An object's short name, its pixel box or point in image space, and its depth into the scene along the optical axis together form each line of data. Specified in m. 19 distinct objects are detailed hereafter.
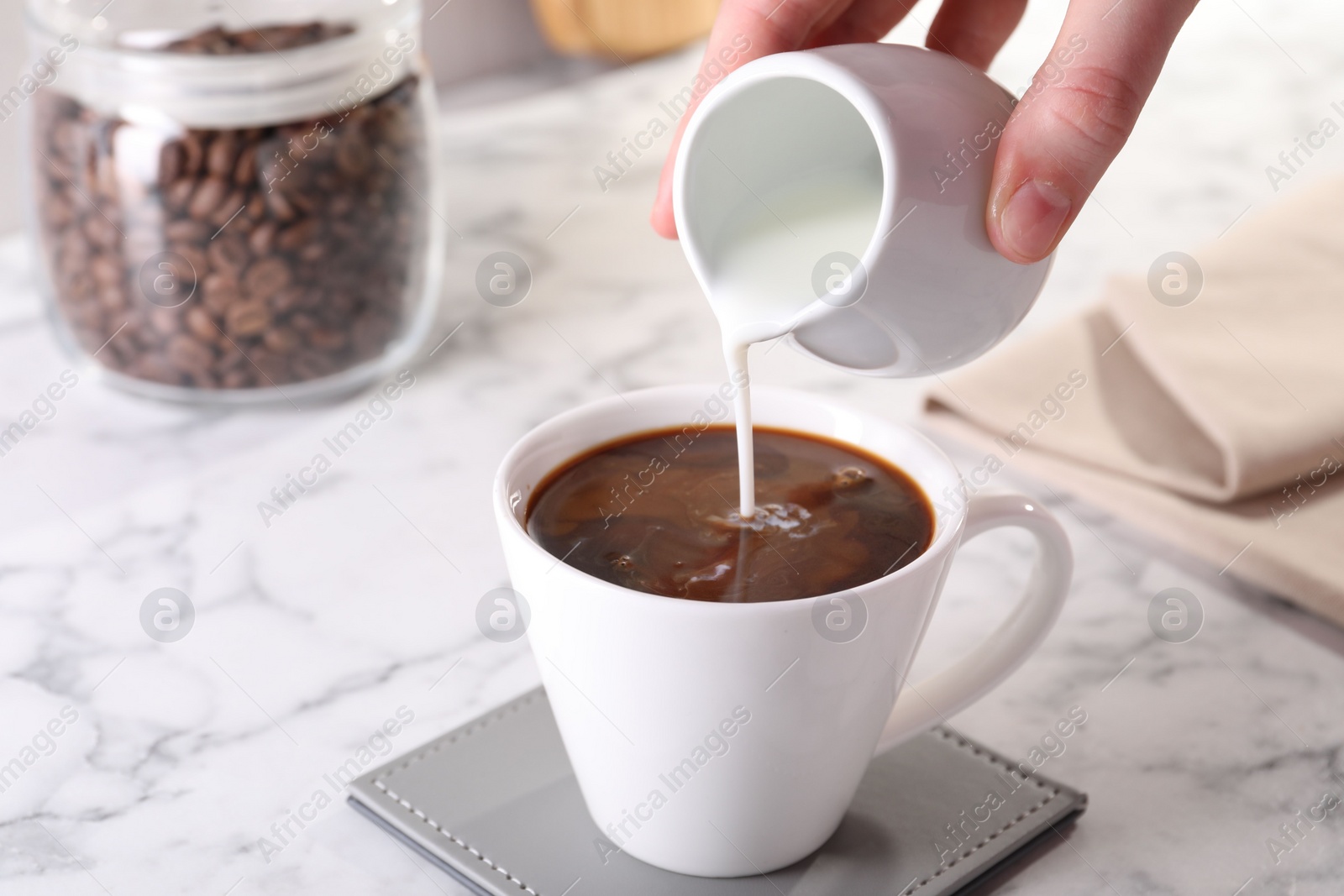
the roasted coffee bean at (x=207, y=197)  0.65
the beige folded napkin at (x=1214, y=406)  0.61
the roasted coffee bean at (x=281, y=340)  0.67
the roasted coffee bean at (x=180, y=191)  0.65
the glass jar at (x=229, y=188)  0.65
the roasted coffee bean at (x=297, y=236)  0.66
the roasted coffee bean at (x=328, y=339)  0.68
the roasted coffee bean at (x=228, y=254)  0.66
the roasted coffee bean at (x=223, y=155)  0.65
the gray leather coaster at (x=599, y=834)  0.52
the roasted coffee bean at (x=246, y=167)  0.65
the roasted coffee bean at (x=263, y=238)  0.65
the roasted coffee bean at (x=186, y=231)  0.65
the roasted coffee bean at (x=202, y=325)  0.67
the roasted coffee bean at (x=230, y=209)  0.65
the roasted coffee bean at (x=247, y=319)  0.66
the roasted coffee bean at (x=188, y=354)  0.67
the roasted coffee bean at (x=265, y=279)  0.66
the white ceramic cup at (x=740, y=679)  0.49
